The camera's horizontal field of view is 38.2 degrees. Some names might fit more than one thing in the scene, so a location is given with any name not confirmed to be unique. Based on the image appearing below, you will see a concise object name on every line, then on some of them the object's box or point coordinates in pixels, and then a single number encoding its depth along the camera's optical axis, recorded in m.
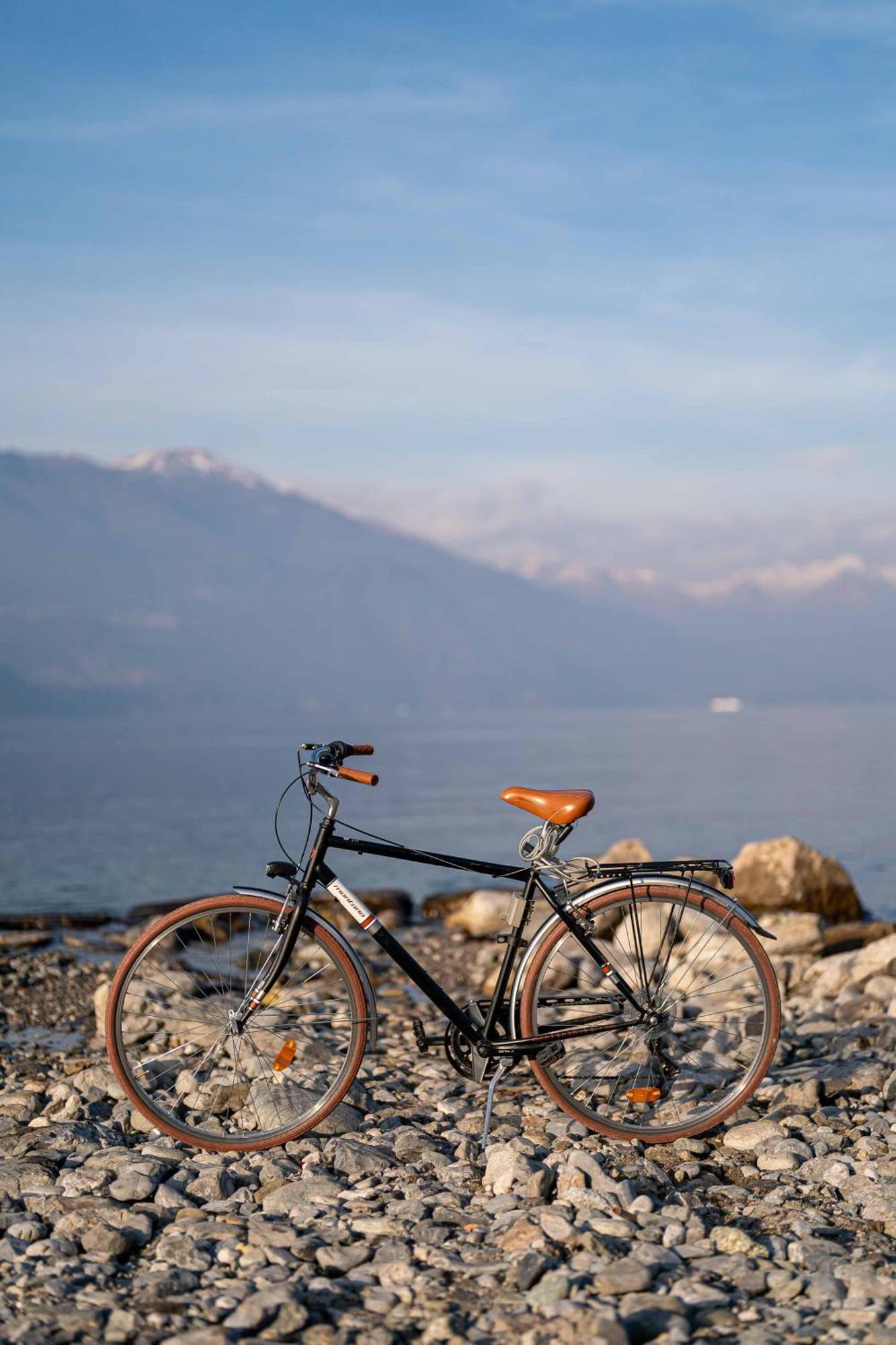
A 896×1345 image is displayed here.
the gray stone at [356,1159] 5.45
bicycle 5.68
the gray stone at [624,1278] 4.15
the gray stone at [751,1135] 5.79
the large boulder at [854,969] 10.67
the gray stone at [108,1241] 4.52
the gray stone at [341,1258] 4.40
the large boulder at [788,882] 18.02
